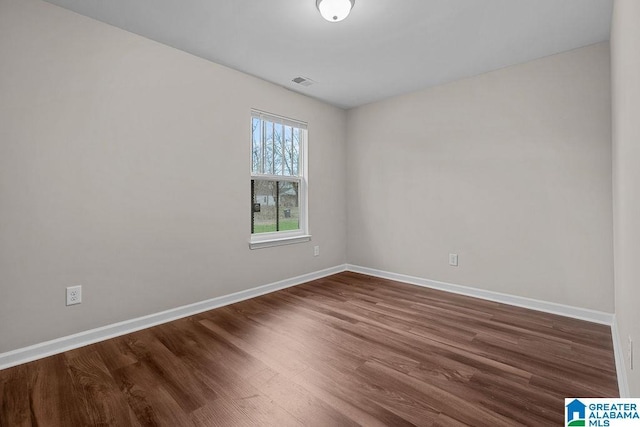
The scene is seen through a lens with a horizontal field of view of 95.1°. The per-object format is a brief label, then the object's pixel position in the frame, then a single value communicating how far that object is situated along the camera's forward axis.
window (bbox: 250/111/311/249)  3.38
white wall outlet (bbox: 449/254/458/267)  3.35
